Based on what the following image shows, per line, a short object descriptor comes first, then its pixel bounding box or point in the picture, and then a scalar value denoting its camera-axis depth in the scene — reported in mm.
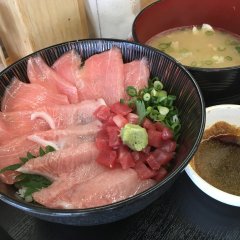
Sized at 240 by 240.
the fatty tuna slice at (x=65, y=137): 265
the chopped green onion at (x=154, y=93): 285
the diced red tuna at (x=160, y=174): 247
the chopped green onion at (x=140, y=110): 268
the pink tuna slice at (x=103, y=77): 301
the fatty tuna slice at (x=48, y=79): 306
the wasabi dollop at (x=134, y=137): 243
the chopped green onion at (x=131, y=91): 291
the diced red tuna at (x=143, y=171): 242
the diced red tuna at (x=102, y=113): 274
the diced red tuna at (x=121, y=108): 271
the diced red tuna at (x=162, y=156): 251
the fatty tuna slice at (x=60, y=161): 244
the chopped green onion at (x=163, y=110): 275
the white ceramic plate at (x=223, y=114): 306
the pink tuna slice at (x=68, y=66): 313
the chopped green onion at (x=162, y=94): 284
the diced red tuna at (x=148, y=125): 261
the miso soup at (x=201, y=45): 364
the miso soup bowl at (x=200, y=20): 324
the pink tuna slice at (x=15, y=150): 258
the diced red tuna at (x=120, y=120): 258
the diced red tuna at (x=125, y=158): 243
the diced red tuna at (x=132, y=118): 268
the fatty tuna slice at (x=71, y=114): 284
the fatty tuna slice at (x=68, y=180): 230
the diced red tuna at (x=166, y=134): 255
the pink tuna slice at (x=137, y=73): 302
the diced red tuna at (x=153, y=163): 247
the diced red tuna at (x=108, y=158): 245
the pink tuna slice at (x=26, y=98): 295
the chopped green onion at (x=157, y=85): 294
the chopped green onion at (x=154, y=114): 273
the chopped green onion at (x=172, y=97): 284
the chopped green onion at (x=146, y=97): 283
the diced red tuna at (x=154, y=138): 254
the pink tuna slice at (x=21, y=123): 282
